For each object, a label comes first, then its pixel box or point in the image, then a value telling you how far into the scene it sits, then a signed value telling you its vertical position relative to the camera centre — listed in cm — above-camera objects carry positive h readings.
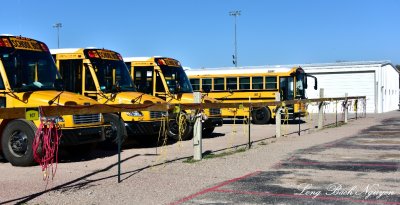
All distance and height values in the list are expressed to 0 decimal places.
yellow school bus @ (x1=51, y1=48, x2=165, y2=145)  1386 +53
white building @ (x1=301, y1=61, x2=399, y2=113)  4103 +194
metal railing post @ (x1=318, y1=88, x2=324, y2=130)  2112 -60
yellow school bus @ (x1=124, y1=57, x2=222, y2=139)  1683 +78
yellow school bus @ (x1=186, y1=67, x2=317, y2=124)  2569 +86
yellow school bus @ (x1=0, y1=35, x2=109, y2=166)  1058 +11
